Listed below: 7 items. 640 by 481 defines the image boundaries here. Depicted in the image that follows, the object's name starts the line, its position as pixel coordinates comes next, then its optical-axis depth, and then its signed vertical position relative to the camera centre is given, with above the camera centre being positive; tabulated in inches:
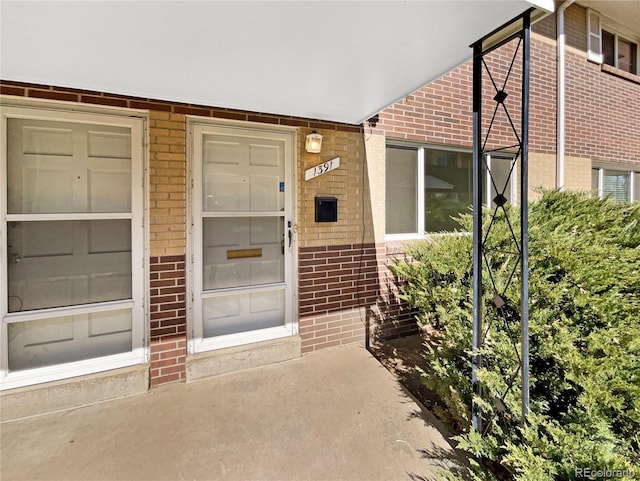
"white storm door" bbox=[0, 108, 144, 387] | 99.0 -1.8
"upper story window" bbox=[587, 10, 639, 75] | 226.8 +155.8
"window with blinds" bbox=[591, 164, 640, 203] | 242.2 +48.0
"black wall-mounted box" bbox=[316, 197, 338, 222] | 136.4 +13.8
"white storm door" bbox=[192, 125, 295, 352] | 122.0 +1.6
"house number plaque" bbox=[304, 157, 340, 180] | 133.8 +31.7
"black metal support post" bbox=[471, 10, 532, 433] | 68.0 -5.2
